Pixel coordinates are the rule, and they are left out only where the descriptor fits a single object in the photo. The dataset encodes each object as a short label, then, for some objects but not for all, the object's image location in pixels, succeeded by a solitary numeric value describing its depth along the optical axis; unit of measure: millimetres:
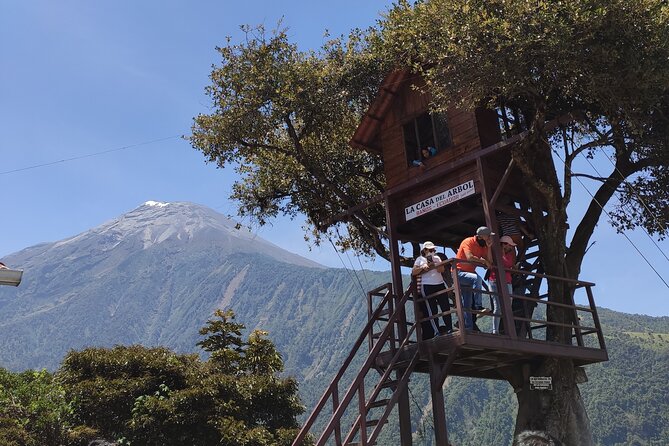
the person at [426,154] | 18281
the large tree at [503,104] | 14906
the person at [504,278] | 15242
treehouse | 15039
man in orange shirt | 15170
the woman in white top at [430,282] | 15711
